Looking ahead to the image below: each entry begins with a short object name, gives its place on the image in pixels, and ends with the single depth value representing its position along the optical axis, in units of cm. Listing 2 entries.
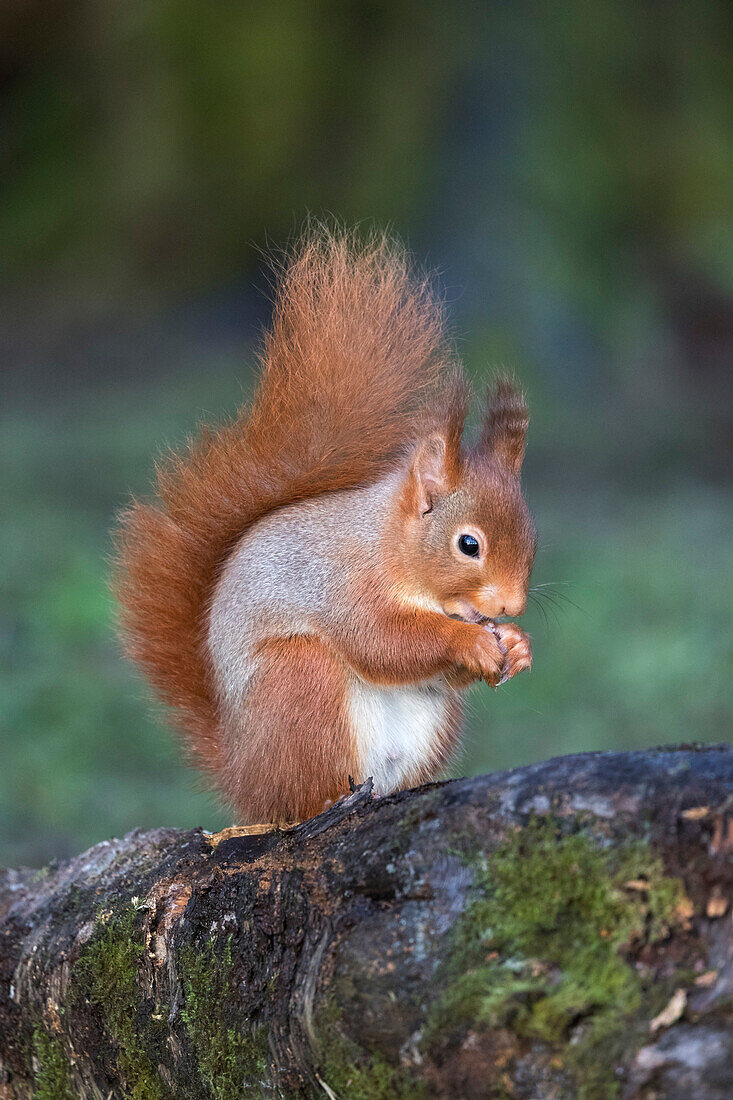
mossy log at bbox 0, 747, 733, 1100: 592
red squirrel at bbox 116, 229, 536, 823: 647
